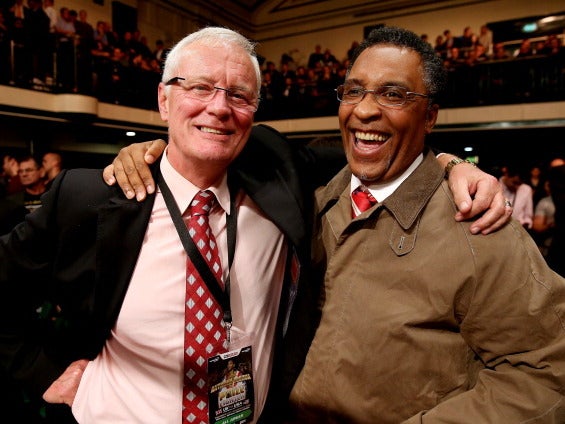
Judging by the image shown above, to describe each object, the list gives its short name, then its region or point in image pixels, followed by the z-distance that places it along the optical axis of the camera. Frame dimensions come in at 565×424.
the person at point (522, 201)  6.06
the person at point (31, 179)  4.13
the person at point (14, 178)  3.76
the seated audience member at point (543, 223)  5.08
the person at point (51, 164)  5.16
